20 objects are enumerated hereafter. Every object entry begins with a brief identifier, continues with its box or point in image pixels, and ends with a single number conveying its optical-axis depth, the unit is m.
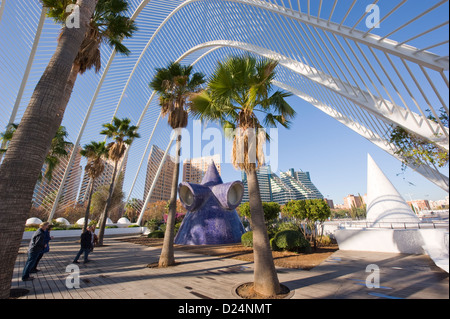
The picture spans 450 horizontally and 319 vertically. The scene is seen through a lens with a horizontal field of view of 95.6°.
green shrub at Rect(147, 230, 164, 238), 20.81
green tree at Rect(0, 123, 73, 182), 18.42
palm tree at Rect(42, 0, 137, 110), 8.95
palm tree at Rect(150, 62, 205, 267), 9.77
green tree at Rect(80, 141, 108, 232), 20.11
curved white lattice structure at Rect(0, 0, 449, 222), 4.61
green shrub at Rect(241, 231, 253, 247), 12.05
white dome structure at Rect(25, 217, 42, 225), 26.74
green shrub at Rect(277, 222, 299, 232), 14.02
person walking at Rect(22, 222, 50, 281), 6.08
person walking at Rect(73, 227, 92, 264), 8.56
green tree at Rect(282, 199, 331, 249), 12.53
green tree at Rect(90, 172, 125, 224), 37.22
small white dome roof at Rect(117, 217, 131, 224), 36.03
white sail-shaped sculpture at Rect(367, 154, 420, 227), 13.27
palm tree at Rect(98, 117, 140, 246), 18.20
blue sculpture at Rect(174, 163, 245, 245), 14.59
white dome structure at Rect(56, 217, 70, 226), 30.88
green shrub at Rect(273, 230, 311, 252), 10.34
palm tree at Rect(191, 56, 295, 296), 5.19
